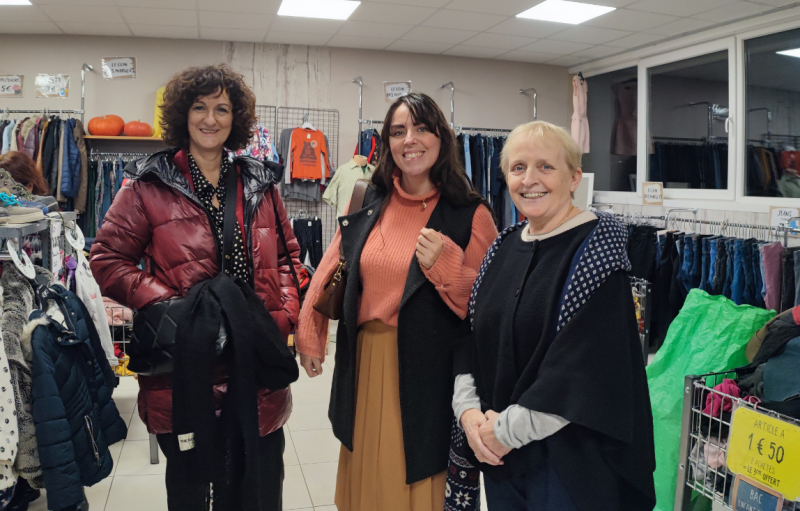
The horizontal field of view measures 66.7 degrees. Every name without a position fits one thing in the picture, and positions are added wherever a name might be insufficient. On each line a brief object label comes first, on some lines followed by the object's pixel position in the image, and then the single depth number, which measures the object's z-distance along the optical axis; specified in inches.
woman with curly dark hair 63.4
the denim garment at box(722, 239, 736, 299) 149.9
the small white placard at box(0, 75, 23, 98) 228.7
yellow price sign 54.0
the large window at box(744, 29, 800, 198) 185.6
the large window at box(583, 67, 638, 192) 255.1
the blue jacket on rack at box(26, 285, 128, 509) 70.2
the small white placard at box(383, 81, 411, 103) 251.6
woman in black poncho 49.2
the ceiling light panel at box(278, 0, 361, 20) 190.4
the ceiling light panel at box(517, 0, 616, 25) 187.9
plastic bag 94.3
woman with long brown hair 64.7
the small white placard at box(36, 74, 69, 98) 231.5
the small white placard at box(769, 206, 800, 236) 159.6
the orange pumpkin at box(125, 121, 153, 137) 222.5
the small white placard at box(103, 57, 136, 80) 231.8
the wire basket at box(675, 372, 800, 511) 66.3
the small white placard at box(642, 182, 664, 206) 228.1
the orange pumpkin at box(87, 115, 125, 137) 222.2
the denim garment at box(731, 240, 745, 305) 147.6
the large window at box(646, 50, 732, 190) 210.8
